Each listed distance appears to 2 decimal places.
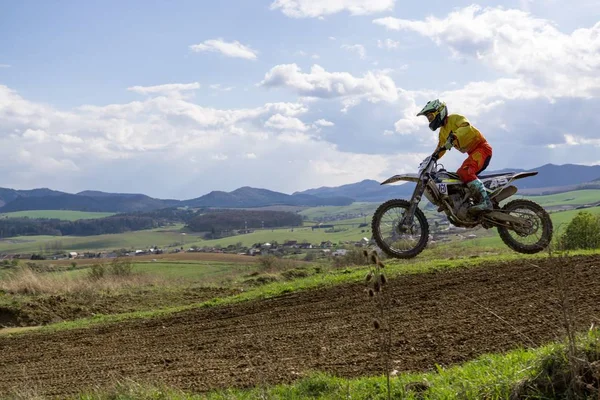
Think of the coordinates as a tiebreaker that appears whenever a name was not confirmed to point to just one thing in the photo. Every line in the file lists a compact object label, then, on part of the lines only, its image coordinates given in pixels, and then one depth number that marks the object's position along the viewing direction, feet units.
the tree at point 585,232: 59.98
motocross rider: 27.58
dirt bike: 29.14
